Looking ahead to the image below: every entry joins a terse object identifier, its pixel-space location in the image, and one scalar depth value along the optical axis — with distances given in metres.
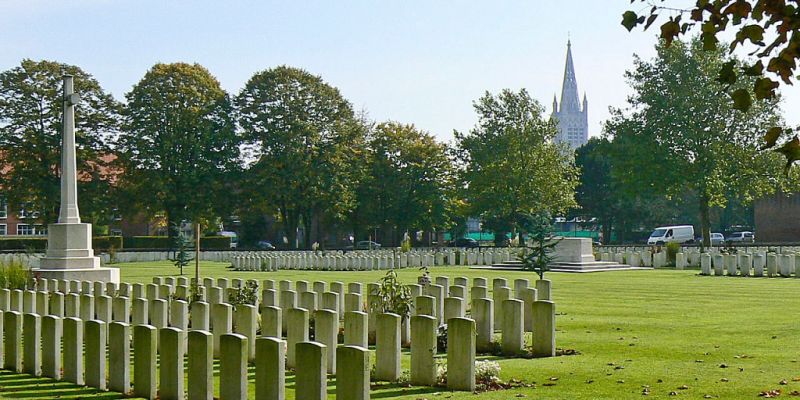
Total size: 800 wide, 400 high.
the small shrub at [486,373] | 9.27
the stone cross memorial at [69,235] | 24.08
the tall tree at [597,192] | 70.75
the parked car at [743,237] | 74.11
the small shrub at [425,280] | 14.39
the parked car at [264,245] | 61.69
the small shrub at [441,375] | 9.38
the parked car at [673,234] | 67.56
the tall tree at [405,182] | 61.09
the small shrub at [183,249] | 34.22
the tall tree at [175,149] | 52.19
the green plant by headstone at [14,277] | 19.20
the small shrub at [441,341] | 11.86
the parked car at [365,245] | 60.61
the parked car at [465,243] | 69.94
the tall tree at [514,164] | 55.22
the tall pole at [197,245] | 16.93
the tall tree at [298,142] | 54.00
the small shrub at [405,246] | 43.12
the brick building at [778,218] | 63.06
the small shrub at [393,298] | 11.91
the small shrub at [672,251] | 38.94
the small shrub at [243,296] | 13.83
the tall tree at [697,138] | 46.28
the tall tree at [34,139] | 49.66
